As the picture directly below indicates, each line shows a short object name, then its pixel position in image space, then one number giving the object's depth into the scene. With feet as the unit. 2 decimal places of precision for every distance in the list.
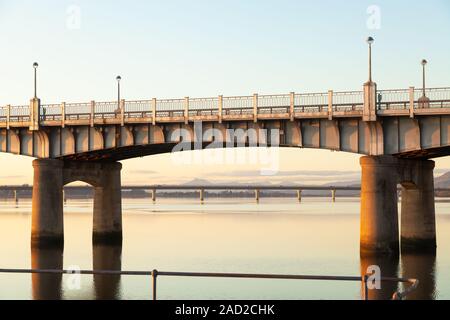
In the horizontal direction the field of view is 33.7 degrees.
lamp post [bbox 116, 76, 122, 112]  210.38
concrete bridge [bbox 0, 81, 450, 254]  160.86
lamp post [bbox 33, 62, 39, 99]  206.06
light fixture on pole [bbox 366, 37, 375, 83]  166.28
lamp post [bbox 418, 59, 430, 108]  158.71
